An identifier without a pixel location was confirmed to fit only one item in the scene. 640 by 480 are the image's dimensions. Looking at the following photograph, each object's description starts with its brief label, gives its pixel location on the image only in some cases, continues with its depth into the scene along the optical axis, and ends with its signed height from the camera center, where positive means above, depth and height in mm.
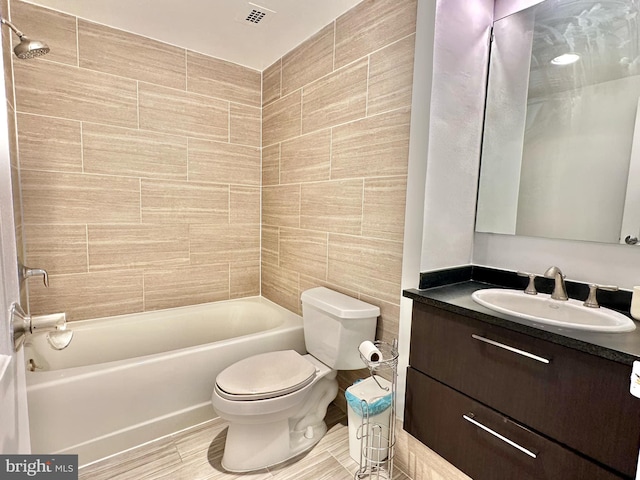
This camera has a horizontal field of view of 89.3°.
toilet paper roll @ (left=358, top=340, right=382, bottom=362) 1455 -634
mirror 1226 +400
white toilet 1475 -847
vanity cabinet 876 -604
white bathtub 1503 -922
